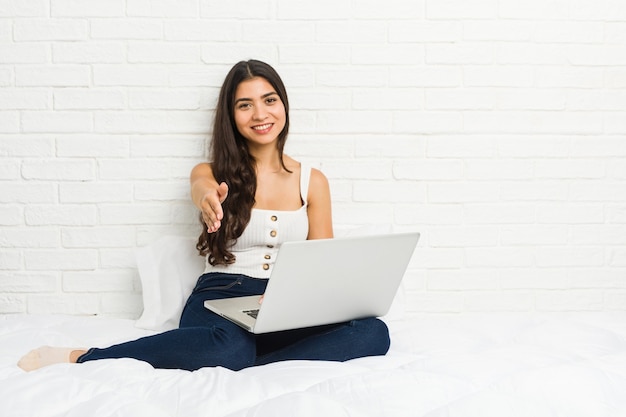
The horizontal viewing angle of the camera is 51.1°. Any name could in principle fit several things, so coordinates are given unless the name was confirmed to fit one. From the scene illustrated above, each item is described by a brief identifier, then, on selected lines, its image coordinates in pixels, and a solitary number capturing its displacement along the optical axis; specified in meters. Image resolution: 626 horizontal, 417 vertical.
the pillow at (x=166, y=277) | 2.05
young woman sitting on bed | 1.62
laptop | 1.44
